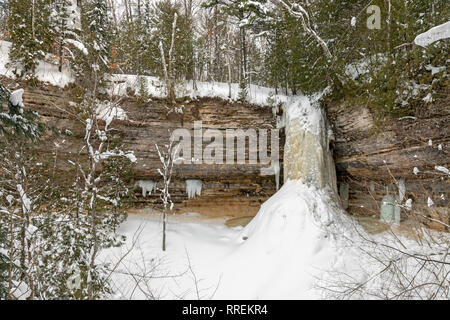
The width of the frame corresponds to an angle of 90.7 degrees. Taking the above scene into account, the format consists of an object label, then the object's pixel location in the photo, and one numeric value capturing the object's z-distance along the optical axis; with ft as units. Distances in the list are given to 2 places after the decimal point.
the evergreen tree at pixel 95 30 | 31.71
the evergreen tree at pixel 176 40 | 42.86
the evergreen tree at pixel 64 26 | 33.90
